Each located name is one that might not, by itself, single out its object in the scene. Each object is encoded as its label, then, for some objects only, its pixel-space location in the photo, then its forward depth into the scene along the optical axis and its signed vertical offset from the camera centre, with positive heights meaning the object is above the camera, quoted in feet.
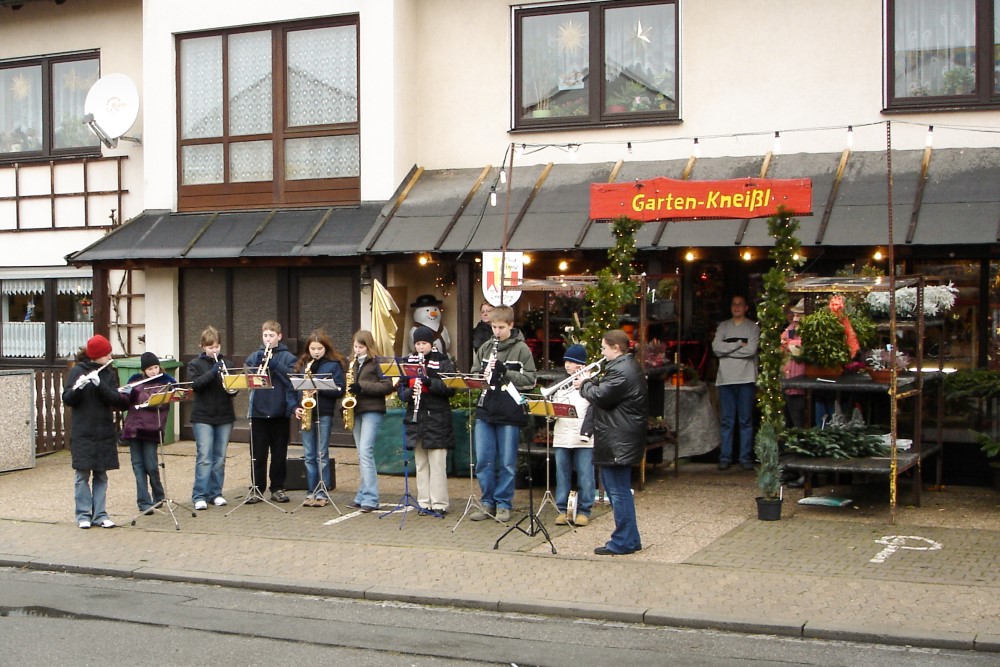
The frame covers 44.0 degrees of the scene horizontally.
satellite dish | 56.54 +9.14
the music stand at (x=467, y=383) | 35.78 -2.36
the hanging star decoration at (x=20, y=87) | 61.87 +10.97
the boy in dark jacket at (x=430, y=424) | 37.19 -3.70
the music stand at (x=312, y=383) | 38.99 -2.51
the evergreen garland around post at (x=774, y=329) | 36.83 -0.87
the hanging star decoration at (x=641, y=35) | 50.21 +10.79
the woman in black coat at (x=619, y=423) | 31.63 -3.16
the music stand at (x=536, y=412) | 33.58 -3.04
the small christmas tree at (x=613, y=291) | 40.34 +0.34
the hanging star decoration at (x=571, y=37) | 51.26 +10.98
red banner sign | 37.45 +3.21
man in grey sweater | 45.68 -2.73
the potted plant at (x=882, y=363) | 38.09 -1.98
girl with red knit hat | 37.04 -3.27
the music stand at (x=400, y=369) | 36.83 -1.98
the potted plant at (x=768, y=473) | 36.42 -5.12
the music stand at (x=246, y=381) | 39.29 -2.45
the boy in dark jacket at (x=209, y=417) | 40.01 -3.68
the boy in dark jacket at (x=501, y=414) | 36.83 -3.36
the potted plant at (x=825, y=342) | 37.91 -1.30
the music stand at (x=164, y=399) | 37.93 -2.94
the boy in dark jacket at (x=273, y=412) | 40.91 -3.60
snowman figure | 50.78 -0.47
